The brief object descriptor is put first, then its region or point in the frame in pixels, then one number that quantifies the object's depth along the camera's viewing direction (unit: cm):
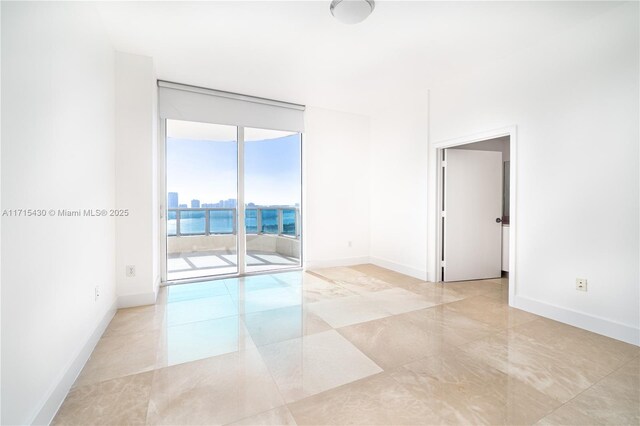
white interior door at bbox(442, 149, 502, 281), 421
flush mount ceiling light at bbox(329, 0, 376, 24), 229
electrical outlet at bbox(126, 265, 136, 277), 317
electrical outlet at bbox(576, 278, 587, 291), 264
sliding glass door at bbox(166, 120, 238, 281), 420
